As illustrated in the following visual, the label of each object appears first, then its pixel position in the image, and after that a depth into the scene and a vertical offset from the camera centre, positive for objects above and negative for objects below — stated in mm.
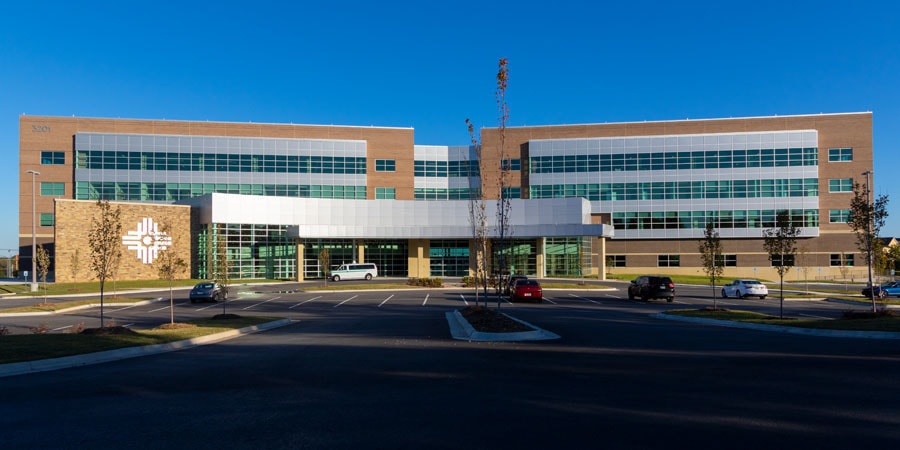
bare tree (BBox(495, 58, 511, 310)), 21047 +5760
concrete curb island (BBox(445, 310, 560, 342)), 16484 -2714
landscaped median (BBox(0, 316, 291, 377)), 12398 -2555
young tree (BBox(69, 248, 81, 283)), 43562 -1520
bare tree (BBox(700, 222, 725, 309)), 27844 -572
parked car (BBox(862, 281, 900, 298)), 38000 -3465
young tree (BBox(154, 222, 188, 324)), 20562 -902
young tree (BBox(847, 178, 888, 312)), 23500 +904
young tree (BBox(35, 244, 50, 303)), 32244 -909
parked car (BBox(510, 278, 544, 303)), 33562 -2911
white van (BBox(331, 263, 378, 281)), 54188 -2860
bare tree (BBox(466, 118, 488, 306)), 23322 +490
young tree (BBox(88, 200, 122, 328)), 17766 -22
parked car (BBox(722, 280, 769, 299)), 38250 -3303
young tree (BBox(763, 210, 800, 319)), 23234 -210
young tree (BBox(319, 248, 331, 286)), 48341 -1470
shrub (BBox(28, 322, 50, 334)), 18089 -2758
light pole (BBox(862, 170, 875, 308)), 23567 +95
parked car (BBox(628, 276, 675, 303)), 33625 -2808
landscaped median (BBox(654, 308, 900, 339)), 16984 -2774
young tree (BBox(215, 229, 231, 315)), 24078 -1004
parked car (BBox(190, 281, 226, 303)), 34000 -2921
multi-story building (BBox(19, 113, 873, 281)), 59000 +6967
